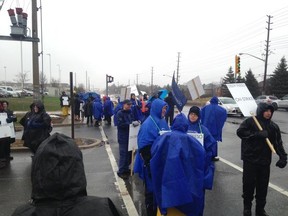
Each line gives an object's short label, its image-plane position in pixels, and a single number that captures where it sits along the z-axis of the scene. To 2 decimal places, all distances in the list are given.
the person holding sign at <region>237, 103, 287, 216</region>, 3.62
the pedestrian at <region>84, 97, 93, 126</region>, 13.67
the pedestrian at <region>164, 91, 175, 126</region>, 12.12
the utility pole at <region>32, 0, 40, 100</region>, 8.54
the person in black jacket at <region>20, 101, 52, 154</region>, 5.80
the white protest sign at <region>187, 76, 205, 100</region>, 4.80
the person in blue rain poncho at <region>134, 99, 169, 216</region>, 3.37
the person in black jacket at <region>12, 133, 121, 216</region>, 1.21
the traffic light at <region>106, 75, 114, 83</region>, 16.47
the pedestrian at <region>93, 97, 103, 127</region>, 13.32
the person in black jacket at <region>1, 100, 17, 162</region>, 6.24
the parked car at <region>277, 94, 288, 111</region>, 24.06
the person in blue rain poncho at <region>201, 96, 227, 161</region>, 6.38
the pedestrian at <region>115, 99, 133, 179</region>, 5.36
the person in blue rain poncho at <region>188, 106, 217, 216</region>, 3.04
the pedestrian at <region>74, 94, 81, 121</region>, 15.18
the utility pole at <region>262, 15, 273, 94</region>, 33.29
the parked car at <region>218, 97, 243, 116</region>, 18.54
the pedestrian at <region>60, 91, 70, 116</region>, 16.42
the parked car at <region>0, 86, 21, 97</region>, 44.33
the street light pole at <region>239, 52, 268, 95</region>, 31.59
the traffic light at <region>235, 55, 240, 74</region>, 21.78
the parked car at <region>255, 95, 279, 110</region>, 26.10
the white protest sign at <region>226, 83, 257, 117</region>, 3.77
